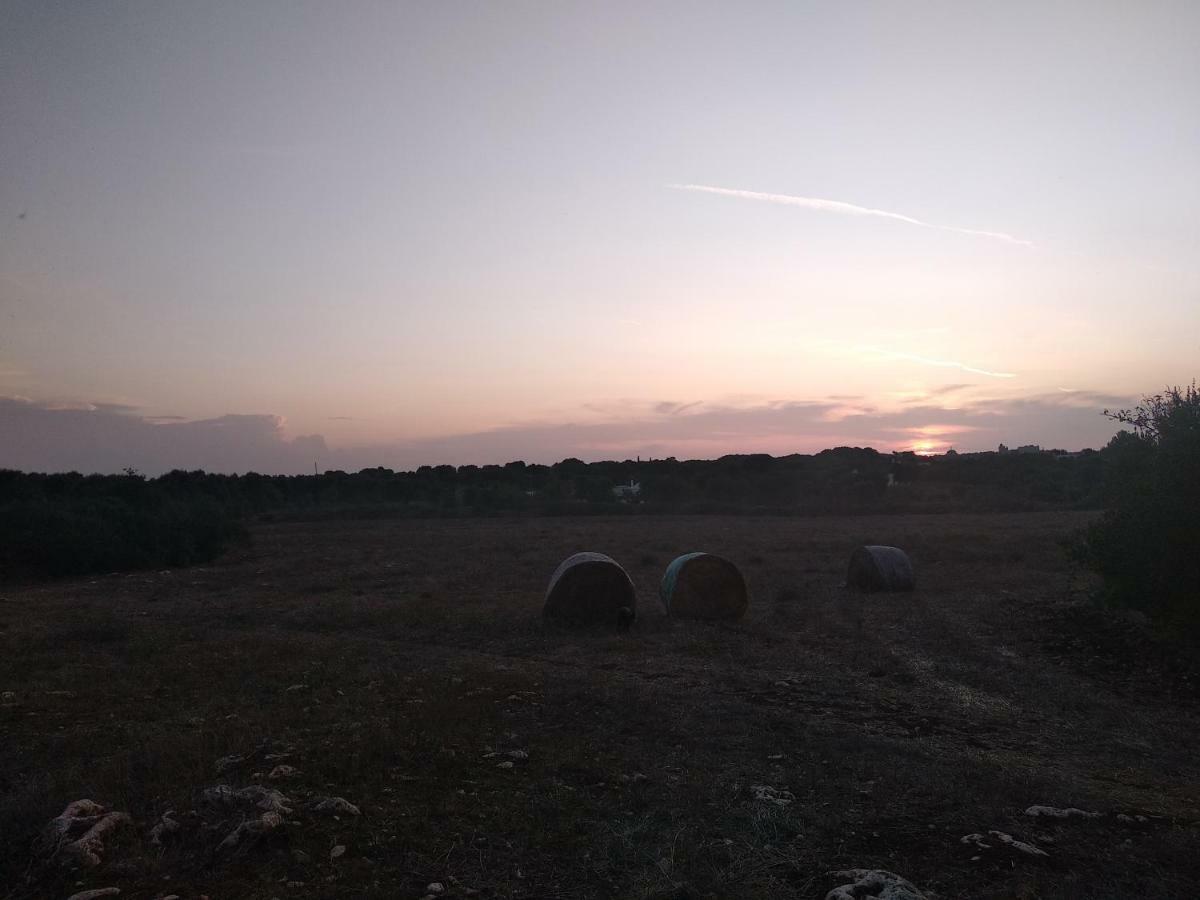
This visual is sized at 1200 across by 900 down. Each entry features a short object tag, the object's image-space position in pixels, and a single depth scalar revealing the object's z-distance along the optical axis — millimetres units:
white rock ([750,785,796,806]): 6172
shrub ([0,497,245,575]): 25688
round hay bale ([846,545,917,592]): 17641
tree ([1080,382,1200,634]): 10656
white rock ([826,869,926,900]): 4371
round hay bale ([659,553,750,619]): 15258
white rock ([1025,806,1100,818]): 5758
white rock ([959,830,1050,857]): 5121
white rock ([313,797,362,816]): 5664
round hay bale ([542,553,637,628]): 14398
